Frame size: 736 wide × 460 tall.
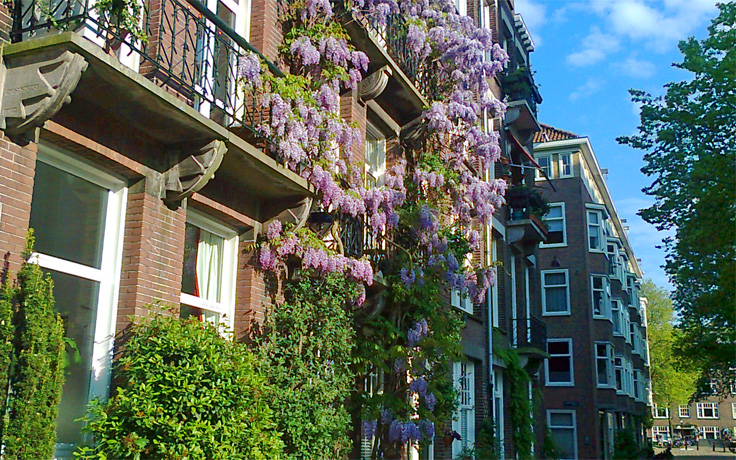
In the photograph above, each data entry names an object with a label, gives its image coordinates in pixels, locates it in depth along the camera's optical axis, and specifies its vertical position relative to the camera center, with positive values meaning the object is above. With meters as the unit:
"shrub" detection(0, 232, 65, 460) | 5.92 +0.34
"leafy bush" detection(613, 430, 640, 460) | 35.91 -1.27
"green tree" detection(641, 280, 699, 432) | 65.62 +4.48
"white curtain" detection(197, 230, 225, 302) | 9.48 +1.85
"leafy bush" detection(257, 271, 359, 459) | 9.23 +0.65
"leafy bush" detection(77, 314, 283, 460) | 6.75 +0.09
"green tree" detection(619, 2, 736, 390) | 18.22 +6.30
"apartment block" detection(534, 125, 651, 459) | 37.72 +5.75
